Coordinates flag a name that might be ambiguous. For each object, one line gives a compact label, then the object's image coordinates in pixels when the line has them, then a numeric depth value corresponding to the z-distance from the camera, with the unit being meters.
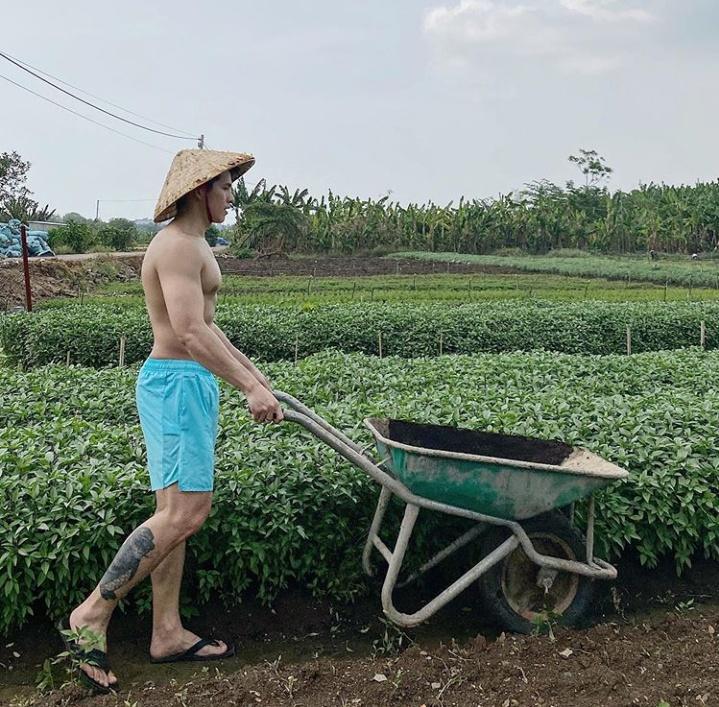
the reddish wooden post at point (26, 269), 13.43
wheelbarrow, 3.71
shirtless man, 3.46
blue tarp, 28.14
